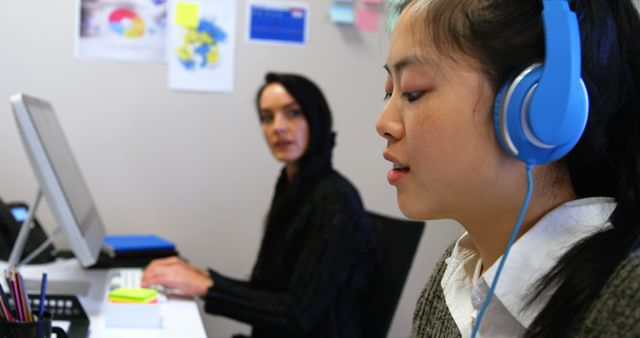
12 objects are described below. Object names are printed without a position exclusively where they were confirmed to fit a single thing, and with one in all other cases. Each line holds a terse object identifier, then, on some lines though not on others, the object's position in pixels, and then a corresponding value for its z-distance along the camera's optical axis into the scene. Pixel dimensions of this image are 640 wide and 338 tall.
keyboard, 1.58
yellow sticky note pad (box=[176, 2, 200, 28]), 2.26
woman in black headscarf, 1.57
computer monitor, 1.23
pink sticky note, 2.39
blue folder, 1.87
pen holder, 0.94
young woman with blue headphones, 0.57
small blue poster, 2.31
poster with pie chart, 2.20
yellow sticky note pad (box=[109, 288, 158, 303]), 1.29
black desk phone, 1.82
